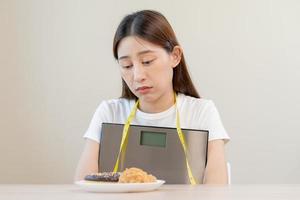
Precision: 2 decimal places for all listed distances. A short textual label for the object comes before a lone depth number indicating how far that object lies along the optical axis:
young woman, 1.43
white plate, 0.79
